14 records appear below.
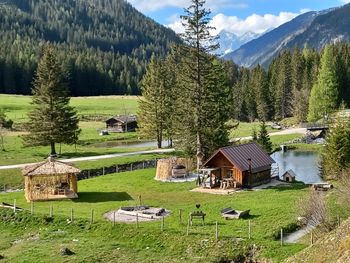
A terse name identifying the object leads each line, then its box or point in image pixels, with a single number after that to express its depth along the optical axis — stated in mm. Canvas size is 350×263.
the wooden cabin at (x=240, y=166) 51625
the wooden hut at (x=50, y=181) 47844
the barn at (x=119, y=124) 114938
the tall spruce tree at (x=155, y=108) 83312
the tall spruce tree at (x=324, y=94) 117688
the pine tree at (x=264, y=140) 76688
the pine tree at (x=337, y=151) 53062
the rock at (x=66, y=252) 32875
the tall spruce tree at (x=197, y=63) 57688
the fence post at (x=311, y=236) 30103
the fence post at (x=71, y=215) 39356
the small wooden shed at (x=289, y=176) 54750
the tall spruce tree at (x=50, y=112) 71688
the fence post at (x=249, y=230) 33241
